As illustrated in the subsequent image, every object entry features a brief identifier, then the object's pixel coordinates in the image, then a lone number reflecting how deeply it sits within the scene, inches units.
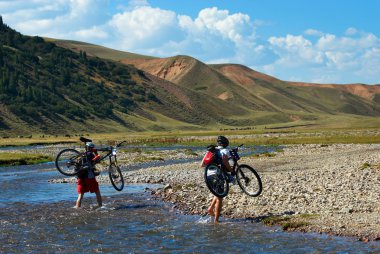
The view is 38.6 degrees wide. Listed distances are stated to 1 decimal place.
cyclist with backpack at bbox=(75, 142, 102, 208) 928.3
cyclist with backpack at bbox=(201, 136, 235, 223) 770.8
